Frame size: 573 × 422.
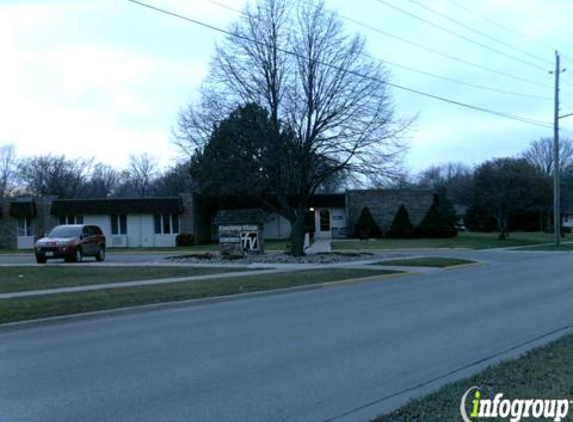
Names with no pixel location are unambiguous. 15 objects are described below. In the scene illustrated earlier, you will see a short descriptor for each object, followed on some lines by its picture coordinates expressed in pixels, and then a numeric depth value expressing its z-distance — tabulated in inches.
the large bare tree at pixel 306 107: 1029.2
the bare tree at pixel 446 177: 3922.2
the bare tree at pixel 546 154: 4104.3
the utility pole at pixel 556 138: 1513.3
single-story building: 1786.4
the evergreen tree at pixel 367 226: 1953.2
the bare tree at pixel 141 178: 3737.7
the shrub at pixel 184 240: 1743.4
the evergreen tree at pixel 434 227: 1946.4
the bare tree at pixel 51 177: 3142.2
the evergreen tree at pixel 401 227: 1942.7
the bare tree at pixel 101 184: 3327.5
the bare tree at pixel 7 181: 3282.5
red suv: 1055.6
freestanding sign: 1152.8
